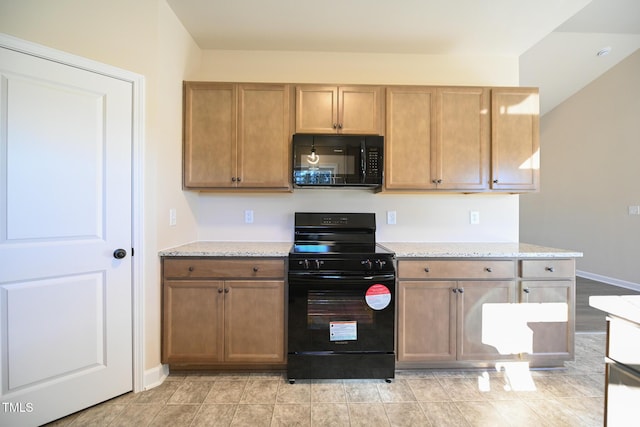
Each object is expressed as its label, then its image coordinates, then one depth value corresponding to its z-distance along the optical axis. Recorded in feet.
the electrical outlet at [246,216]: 8.29
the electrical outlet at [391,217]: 8.38
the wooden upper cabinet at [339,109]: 7.26
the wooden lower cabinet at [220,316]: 6.27
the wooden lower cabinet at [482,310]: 6.44
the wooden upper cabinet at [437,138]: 7.30
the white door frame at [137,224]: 5.76
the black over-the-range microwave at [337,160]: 7.02
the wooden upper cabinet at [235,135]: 7.18
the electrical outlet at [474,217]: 8.41
